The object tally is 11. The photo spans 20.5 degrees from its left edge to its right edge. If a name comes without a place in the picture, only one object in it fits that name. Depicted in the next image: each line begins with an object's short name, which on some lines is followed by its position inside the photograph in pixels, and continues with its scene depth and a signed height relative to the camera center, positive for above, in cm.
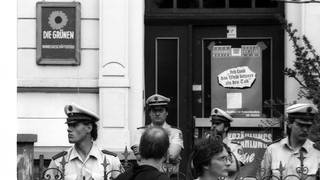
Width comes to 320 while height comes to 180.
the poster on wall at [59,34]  1138 +69
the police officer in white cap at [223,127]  944 -43
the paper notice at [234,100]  1187 -16
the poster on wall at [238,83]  1185 +7
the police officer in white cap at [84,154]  797 -61
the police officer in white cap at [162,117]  1015 -33
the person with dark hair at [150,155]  577 -45
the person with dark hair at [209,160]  579 -48
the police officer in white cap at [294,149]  844 -59
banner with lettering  1172 -70
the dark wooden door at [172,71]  1178 +23
